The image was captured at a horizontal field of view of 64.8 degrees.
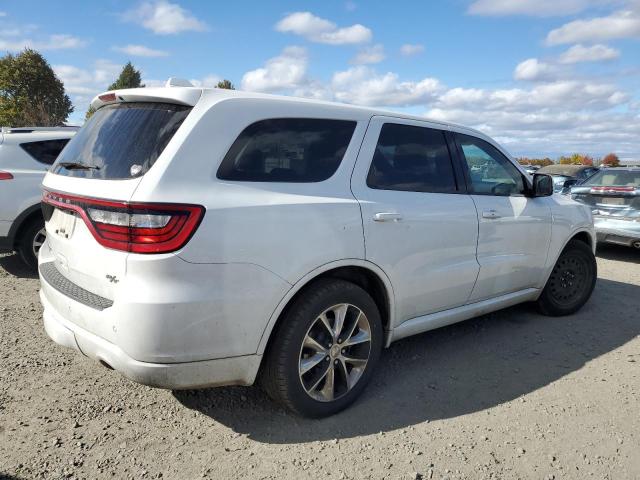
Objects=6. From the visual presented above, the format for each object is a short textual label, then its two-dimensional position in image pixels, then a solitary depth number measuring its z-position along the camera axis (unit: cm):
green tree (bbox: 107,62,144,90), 4450
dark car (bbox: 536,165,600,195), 1388
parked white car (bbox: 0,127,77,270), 557
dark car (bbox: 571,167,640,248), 755
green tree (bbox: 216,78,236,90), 4192
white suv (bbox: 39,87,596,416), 231
